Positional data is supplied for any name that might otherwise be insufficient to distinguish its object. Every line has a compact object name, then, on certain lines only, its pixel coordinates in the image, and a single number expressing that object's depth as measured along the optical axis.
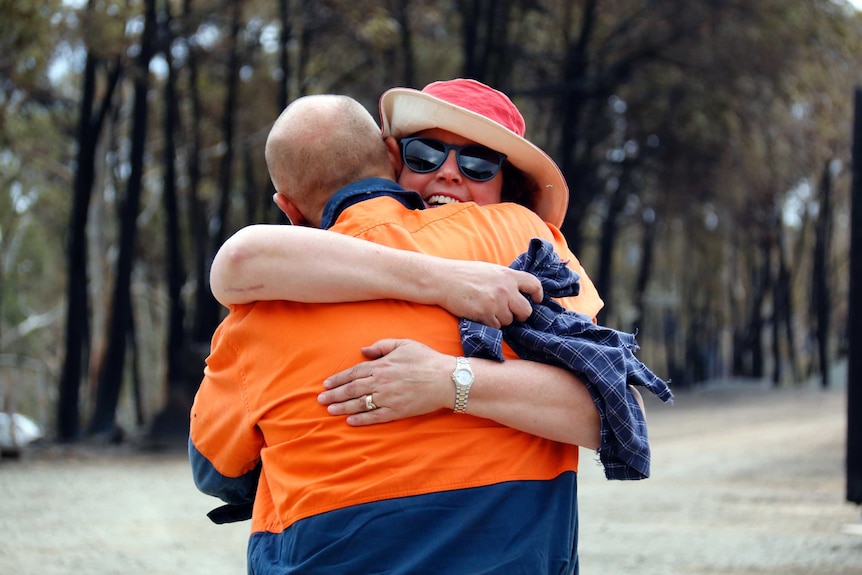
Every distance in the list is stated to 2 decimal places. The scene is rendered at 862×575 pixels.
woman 4.06
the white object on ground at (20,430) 30.14
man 3.98
